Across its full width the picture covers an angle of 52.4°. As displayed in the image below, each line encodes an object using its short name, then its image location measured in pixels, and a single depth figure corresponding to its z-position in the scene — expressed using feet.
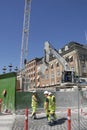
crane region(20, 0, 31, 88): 73.99
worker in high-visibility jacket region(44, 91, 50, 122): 15.63
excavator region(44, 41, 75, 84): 32.42
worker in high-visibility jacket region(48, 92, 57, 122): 15.51
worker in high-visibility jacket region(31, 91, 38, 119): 18.18
